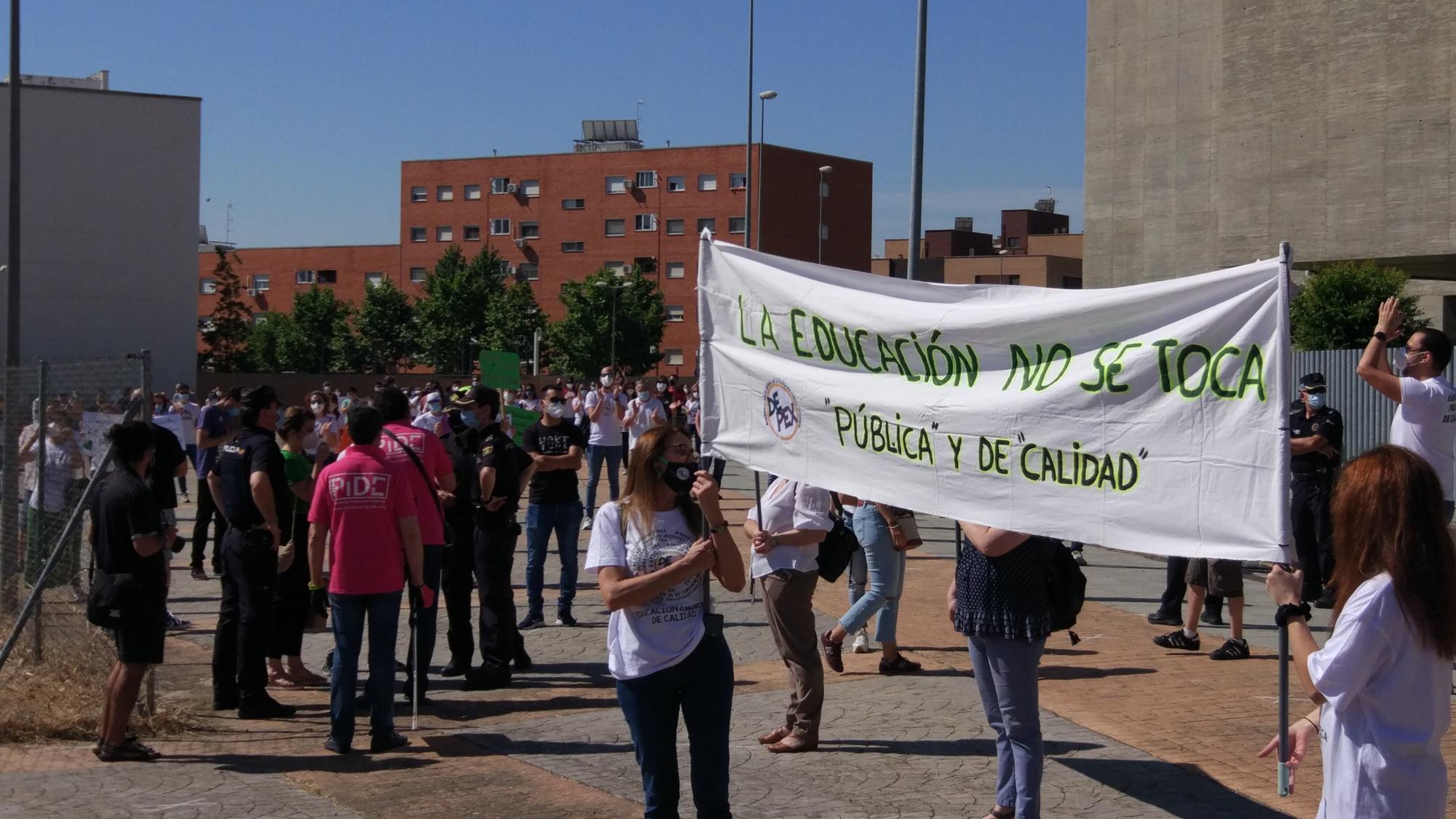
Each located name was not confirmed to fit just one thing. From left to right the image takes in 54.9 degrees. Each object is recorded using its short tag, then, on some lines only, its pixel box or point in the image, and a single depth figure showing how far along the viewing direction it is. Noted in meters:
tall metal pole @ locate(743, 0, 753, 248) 33.74
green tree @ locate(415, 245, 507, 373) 83.62
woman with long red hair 3.60
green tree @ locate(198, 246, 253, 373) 68.81
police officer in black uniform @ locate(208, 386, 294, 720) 8.37
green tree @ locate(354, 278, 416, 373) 86.62
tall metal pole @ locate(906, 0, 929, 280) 16.34
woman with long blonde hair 4.97
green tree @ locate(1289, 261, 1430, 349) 31.89
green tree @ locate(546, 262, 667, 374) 78.00
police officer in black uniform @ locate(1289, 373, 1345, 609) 12.17
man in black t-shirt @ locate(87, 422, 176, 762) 7.28
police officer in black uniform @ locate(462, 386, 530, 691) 9.27
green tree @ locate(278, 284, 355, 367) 88.50
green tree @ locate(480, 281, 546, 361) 81.38
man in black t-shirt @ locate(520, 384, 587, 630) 10.89
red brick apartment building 87.94
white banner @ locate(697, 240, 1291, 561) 4.93
